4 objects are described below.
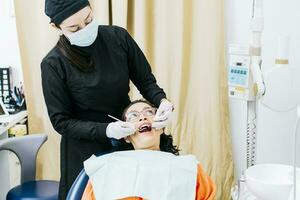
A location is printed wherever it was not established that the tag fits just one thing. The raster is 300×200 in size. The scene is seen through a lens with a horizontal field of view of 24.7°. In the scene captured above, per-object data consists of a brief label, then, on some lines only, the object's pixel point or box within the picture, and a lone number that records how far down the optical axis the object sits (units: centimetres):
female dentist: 288
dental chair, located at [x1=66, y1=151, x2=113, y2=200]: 279
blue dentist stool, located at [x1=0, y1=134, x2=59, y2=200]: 332
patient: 280
